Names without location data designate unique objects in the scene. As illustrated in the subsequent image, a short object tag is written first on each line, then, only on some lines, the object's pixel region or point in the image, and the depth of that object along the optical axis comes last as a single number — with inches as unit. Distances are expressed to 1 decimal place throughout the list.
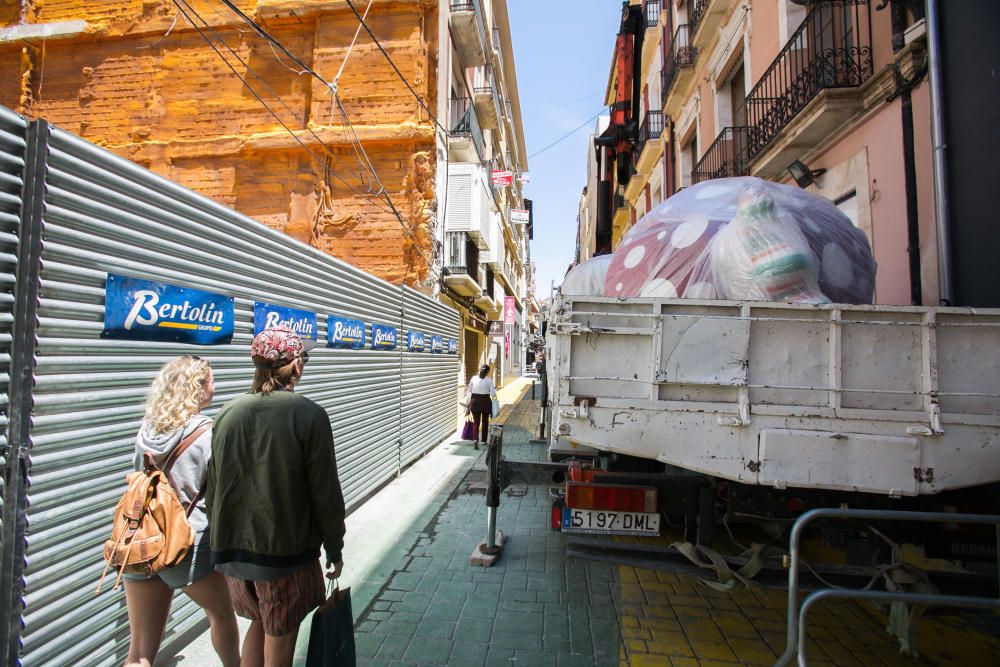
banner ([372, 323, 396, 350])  263.6
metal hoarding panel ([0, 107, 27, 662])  83.0
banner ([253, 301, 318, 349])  157.4
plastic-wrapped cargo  110.8
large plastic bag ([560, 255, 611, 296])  222.2
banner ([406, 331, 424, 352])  323.3
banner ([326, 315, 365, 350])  210.5
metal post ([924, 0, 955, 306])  186.4
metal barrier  87.1
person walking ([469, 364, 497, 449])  364.5
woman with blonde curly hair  86.7
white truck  99.3
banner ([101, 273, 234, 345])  104.0
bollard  171.2
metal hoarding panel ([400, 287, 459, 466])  321.1
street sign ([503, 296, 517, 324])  1037.2
